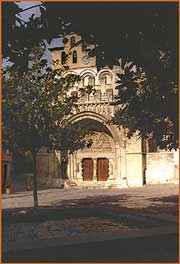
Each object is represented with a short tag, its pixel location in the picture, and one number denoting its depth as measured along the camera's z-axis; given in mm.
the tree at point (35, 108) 15461
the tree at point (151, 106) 8484
